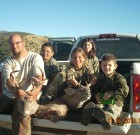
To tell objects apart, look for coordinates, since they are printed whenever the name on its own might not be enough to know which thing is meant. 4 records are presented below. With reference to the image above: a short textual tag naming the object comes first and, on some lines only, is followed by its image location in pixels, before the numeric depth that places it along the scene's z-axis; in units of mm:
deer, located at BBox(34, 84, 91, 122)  2430
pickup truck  2286
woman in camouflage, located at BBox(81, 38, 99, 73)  3283
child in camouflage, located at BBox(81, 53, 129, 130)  2260
